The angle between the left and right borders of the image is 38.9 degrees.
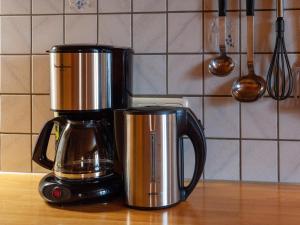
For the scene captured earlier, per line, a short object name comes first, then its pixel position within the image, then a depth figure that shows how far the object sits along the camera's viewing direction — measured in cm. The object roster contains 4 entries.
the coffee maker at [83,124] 96
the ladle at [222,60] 111
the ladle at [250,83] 110
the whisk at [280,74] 110
